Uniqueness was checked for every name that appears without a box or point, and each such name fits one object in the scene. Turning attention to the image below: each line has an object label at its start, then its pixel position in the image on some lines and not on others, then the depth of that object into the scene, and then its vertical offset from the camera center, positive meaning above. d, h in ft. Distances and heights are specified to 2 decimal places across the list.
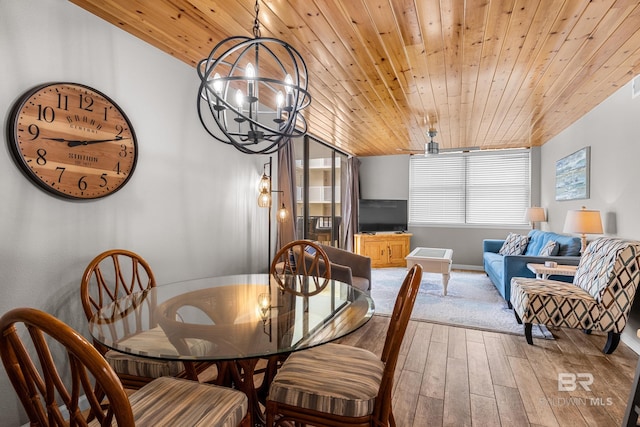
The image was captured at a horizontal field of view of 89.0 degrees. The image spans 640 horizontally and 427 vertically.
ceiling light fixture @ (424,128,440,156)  15.72 +3.27
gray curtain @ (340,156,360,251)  21.90 +0.82
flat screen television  22.18 -0.19
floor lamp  11.02 +0.54
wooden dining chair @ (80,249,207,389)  4.26 -1.89
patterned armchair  8.52 -2.32
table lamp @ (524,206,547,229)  17.79 -0.08
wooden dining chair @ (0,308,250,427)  2.43 -1.28
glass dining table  3.86 -1.61
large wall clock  5.47 +1.33
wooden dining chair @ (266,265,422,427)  4.04 -2.28
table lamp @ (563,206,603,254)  10.81 -0.31
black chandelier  4.23 +2.52
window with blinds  20.93 +1.63
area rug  11.12 -3.77
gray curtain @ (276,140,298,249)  13.29 +0.92
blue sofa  11.72 -1.75
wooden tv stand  21.25 -2.33
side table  10.57 -1.88
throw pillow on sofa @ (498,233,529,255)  16.30 -1.67
